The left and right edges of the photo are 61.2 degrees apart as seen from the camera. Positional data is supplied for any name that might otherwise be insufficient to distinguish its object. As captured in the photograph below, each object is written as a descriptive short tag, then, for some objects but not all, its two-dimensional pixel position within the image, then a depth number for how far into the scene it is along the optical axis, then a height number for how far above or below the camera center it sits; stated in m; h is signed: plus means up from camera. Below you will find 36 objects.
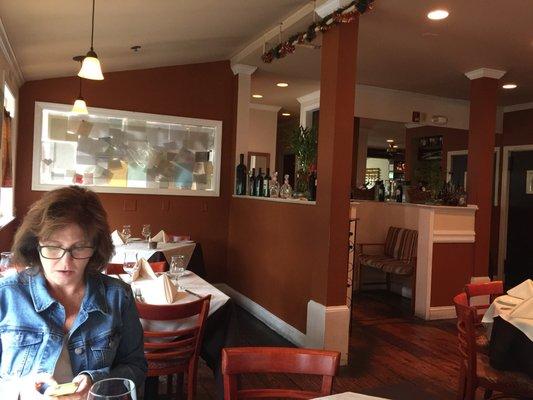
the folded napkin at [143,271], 2.87 -0.56
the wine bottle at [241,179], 5.75 +0.11
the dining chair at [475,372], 2.33 -0.93
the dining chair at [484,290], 2.85 -0.60
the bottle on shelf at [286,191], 4.83 -0.02
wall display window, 5.15 +0.38
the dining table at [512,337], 2.23 -0.71
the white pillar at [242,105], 5.86 +1.08
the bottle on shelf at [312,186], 4.07 +0.04
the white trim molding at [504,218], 7.43 -0.32
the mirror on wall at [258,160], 8.77 +0.57
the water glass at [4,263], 2.53 -0.48
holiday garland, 3.46 +1.41
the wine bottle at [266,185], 5.31 +0.04
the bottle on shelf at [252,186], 5.55 +0.02
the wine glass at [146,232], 4.66 -0.51
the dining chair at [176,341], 2.27 -0.84
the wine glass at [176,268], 2.92 -0.54
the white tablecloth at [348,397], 1.33 -0.61
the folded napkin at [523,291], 2.64 -0.54
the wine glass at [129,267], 2.92 -0.56
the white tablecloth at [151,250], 4.12 -0.63
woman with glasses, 1.29 -0.37
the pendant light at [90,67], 3.03 +0.77
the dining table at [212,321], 2.51 -0.79
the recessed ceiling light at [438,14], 3.79 +1.55
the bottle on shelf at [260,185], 5.43 +0.04
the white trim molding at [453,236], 5.10 -0.46
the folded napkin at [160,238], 4.70 -0.57
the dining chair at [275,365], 1.49 -0.59
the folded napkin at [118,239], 4.45 -0.56
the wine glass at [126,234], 4.51 -0.52
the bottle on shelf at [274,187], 5.11 +0.02
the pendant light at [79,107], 4.15 +0.68
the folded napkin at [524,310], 2.27 -0.57
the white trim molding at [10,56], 3.37 +1.04
